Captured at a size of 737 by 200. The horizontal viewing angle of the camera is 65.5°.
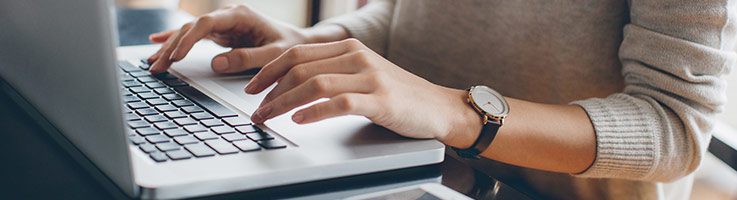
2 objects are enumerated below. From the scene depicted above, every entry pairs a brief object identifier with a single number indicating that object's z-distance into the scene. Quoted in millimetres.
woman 489
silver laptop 339
